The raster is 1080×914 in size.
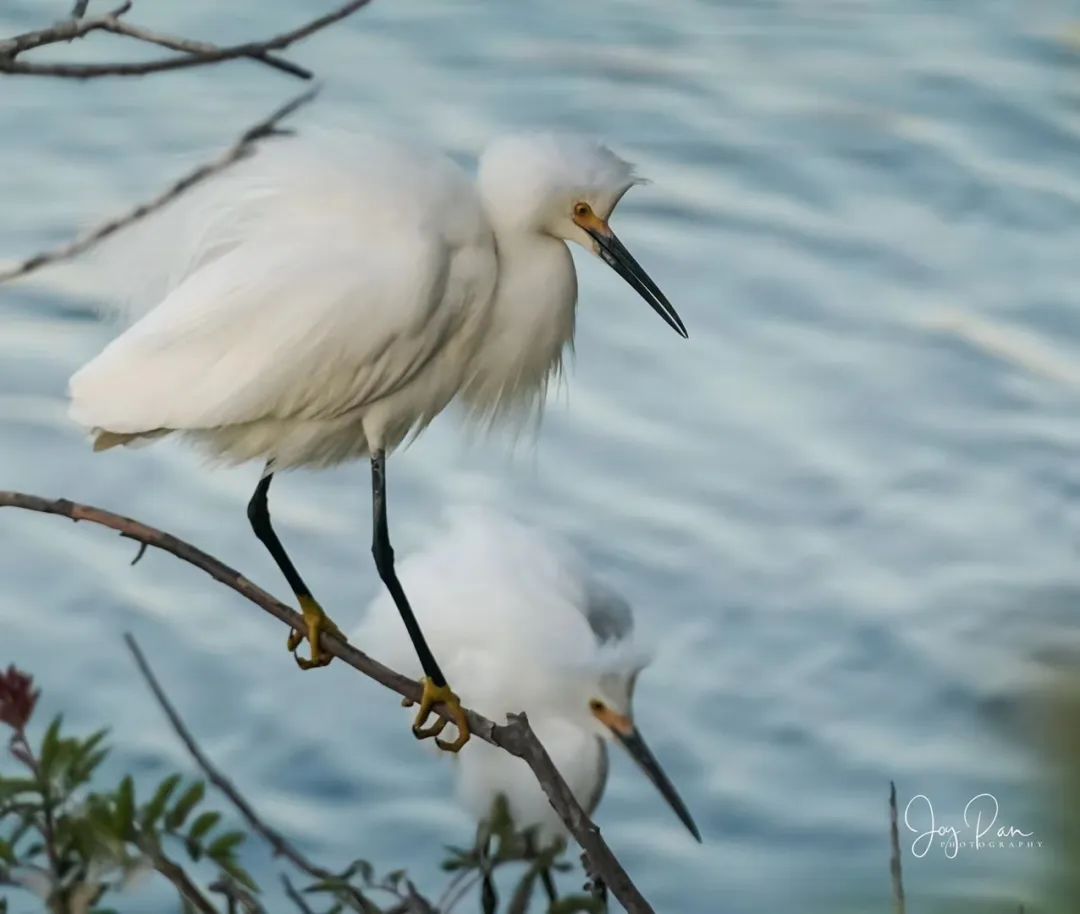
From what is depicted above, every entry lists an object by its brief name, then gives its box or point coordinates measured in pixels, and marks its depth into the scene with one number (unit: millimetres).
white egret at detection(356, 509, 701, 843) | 11735
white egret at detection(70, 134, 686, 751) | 11348
